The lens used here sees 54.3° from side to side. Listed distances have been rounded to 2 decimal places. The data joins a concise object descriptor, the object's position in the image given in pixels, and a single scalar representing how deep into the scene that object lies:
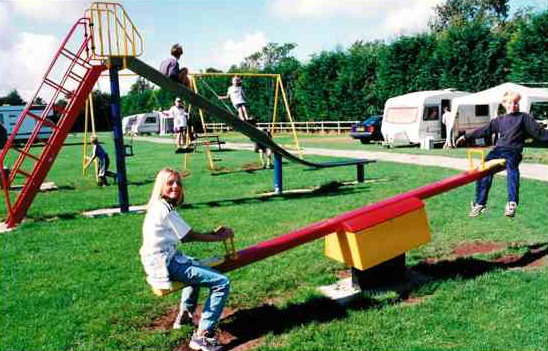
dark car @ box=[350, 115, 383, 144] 27.67
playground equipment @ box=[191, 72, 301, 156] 14.25
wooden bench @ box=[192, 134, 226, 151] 15.69
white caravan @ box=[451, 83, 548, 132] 20.48
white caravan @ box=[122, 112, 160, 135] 56.41
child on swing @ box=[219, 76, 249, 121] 15.03
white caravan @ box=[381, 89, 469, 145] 23.78
